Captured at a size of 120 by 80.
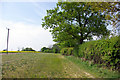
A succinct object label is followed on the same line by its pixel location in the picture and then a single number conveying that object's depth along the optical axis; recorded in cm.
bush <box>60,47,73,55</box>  1630
